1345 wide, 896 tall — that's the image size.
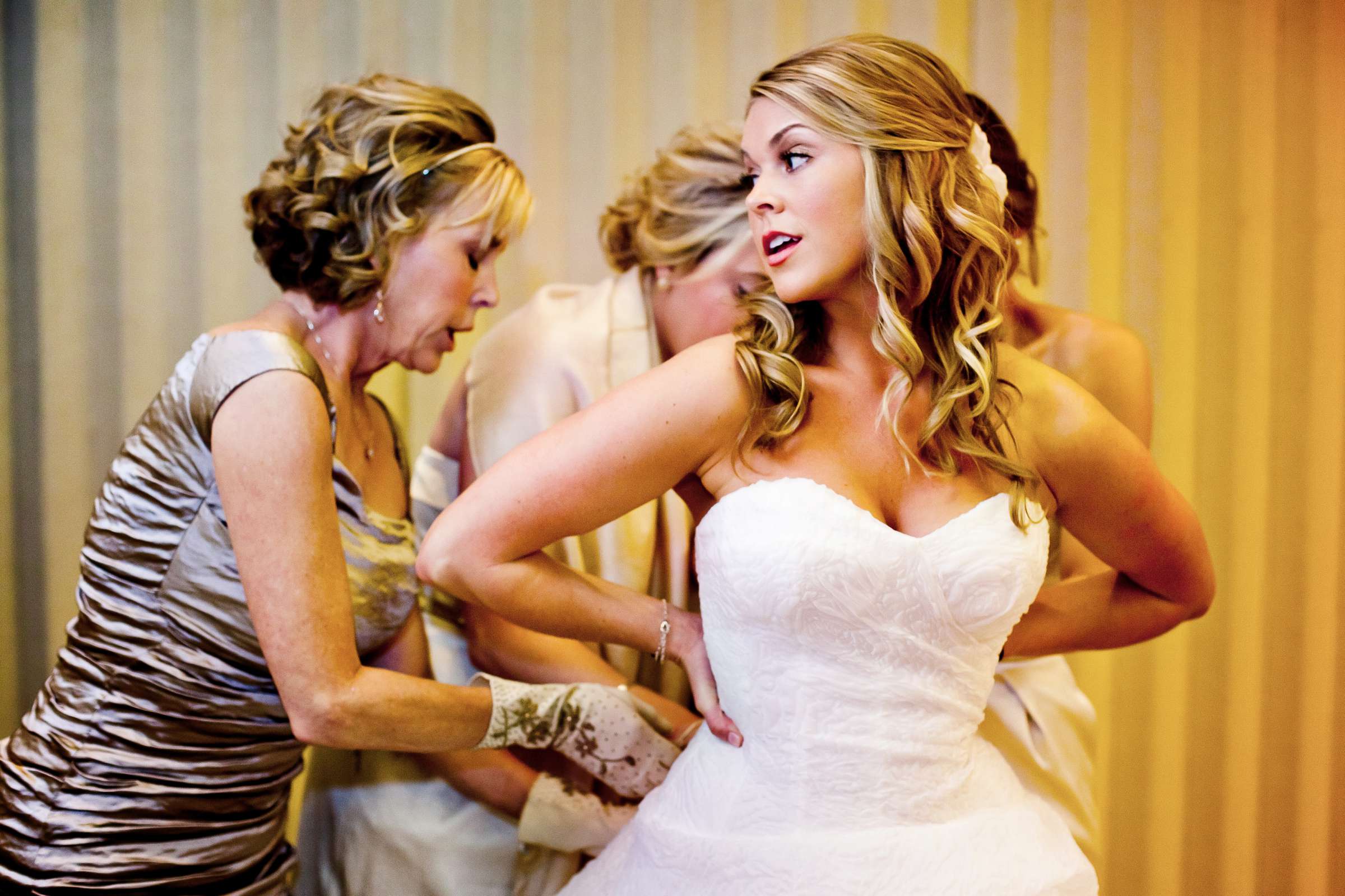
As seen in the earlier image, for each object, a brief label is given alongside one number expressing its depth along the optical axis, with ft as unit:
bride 4.12
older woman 4.39
